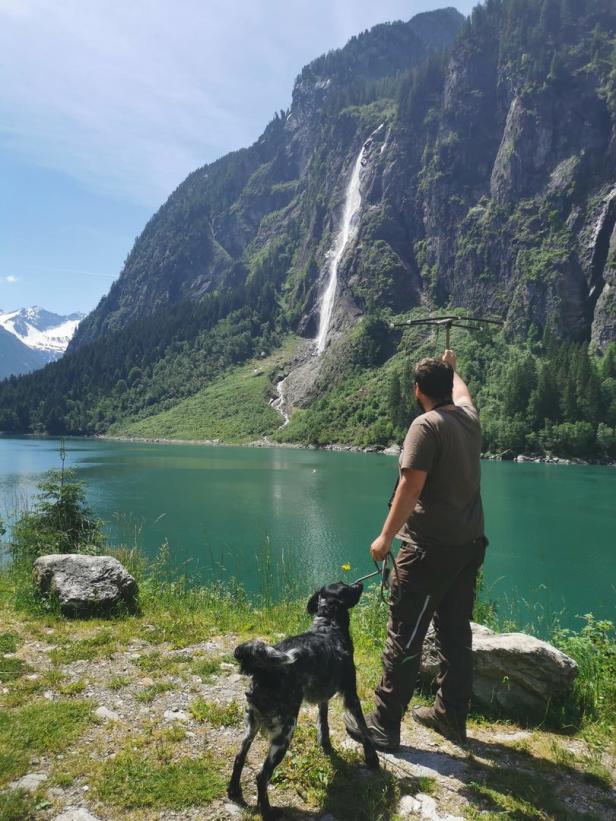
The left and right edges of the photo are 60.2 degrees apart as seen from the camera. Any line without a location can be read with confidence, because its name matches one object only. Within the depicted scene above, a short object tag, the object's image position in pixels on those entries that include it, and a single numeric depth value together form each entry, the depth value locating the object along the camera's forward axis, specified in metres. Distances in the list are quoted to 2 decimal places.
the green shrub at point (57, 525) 11.39
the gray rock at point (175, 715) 5.09
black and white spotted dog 3.82
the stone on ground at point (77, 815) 3.64
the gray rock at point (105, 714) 5.05
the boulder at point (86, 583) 7.88
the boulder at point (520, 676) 5.54
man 4.45
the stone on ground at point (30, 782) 3.92
